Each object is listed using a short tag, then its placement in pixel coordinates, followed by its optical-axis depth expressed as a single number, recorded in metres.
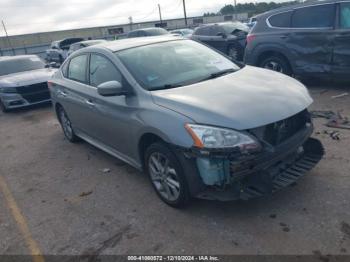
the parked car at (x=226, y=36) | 11.98
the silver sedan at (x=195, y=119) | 3.16
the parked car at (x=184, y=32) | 24.43
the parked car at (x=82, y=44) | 15.39
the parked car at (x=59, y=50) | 21.58
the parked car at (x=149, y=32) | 16.84
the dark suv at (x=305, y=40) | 6.92
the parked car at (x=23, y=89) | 9.35
